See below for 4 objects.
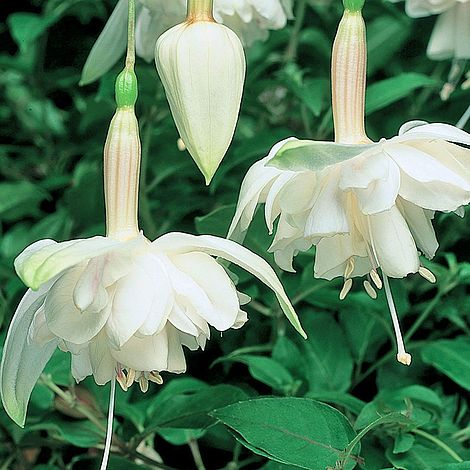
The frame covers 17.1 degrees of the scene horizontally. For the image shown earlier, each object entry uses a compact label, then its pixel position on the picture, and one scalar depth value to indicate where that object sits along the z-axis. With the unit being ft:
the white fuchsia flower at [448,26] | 1.39
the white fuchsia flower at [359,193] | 1.10
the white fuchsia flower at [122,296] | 1.06
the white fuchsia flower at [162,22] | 1.29
